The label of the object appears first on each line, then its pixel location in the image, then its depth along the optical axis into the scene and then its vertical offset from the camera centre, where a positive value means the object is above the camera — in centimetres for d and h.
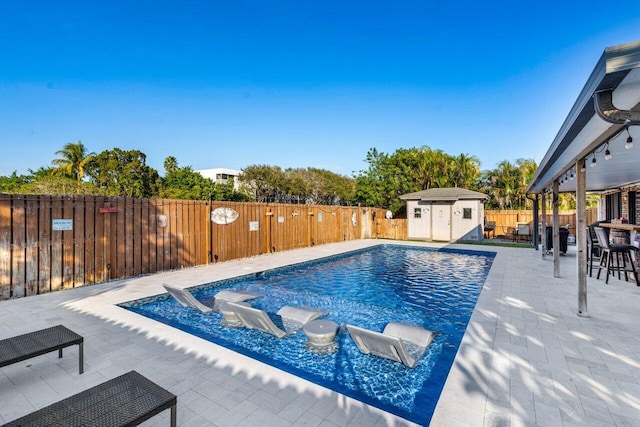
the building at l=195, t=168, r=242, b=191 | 5709 +790
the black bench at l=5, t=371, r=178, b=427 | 201 -132
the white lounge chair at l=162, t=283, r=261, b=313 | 560 -160
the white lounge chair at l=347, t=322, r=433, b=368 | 355 -165
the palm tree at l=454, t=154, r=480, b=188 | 2639 +365
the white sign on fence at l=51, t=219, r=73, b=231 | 668 -14
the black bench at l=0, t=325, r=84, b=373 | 289 -128
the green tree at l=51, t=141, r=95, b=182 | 3447 +646
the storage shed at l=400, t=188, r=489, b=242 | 1800 -4
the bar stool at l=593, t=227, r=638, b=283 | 685 -82
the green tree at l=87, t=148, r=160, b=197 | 3491 +525
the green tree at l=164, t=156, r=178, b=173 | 4412 +750
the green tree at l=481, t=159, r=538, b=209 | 2788 +272
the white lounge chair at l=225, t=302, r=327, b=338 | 443 -164
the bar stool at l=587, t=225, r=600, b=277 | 802 -127
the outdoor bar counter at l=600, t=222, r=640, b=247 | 690 -63
